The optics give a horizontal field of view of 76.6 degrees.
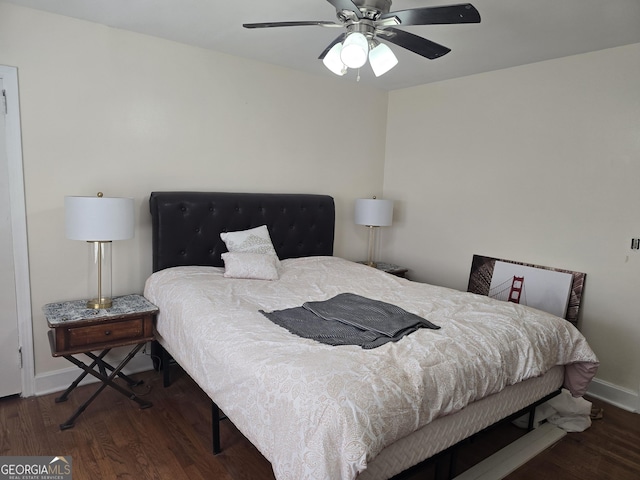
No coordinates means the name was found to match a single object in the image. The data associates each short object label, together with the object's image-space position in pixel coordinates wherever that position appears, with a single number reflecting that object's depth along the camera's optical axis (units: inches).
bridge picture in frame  123.8
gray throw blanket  75.2
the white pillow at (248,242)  125.7
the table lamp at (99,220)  94.8
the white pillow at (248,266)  116.8
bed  55.4
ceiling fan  68.7
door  99.4
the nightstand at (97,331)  93.4
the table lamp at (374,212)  158.1
